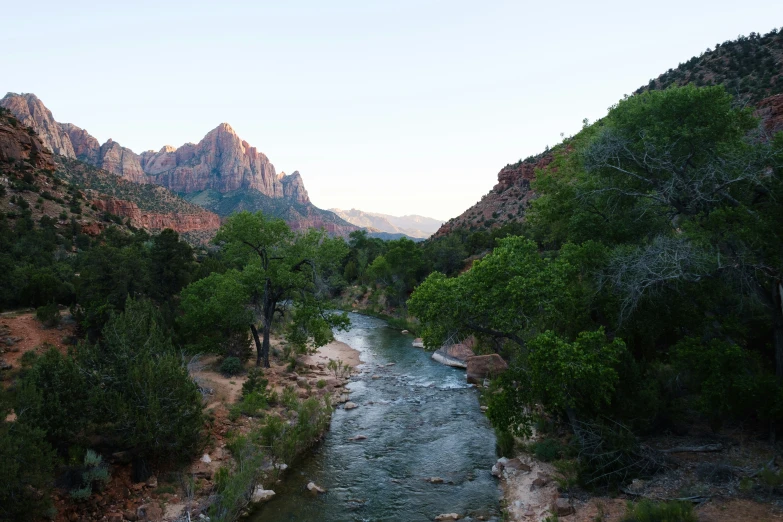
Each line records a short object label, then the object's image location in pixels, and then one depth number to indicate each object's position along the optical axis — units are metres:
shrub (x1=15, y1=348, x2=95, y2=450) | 9.39
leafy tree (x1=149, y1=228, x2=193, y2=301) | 27.16
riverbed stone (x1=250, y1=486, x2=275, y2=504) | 11.21
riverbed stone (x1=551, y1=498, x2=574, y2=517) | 9.70
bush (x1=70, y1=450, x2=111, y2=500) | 9.51
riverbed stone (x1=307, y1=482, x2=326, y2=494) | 11.89
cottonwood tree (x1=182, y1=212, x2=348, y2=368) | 20.67
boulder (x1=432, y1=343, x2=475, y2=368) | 26.74
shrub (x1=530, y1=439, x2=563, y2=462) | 12.52
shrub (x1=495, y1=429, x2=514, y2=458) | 13.59
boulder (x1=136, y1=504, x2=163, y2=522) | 9.65
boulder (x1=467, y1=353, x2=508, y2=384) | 21.80
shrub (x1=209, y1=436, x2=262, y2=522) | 9.75
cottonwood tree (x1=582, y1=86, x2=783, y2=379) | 10.23
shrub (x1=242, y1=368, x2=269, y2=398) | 17.81
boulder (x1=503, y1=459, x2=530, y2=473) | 12.62
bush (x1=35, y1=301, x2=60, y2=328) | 18.50
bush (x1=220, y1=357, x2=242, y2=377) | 20.58
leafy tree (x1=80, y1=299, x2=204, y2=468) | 10.44
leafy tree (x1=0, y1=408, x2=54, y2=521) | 7.58
